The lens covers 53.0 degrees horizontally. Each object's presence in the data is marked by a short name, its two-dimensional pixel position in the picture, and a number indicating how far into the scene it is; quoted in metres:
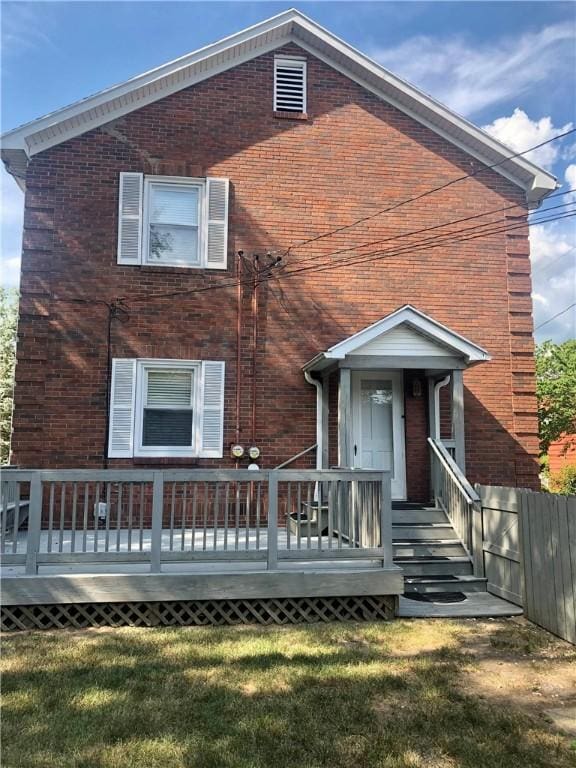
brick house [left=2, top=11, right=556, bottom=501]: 8.97
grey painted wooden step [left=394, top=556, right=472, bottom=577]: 7.14
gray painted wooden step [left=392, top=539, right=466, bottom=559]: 7.42
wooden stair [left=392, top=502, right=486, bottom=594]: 6.92
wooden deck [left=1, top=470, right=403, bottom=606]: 5.59
